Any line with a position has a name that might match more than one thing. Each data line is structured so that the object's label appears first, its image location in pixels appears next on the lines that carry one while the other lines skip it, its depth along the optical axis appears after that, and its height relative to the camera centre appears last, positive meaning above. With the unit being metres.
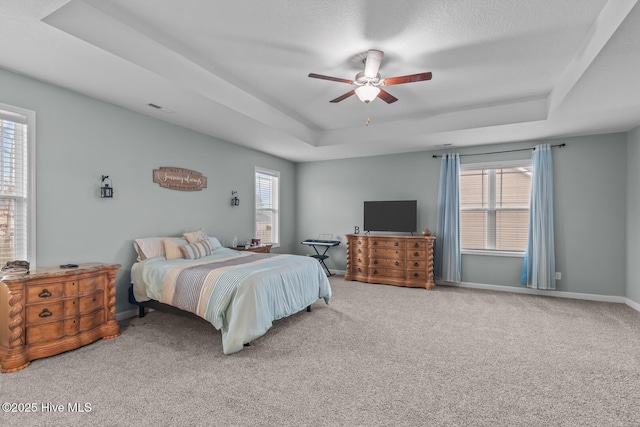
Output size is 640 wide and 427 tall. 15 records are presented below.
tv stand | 5.45 -0.85
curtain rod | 4.90 +1.06
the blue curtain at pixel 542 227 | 4.89 -0.21
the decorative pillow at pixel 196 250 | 3.93 -0.48
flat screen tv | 5.83 -0.04
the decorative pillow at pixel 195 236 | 4.24 -0.34
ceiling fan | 2.85 +1.26
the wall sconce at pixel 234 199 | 5.44 +0.24
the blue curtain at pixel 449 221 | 5.51 -0.13
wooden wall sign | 4.23 +0.48
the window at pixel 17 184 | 2.89 +0.26
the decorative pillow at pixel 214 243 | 4.50 -0.45
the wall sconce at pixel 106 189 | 3.57 +0.26
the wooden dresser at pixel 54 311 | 2.49 -0.88
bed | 2.87 -0.75
